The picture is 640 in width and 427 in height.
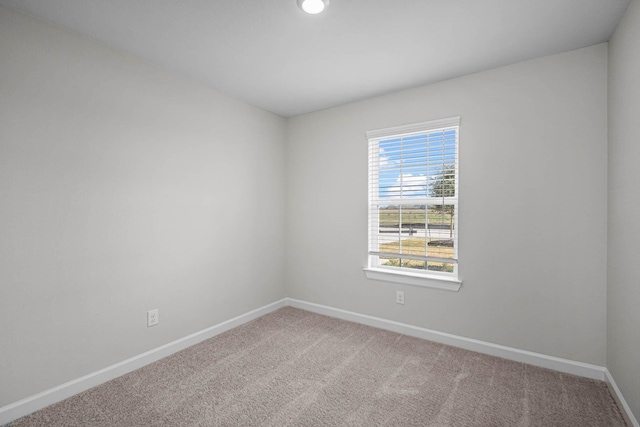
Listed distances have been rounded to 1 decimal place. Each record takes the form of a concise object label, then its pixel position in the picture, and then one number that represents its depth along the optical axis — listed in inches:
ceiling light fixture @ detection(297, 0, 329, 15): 69.2
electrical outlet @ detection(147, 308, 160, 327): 98.2
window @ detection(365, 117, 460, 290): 111.7
